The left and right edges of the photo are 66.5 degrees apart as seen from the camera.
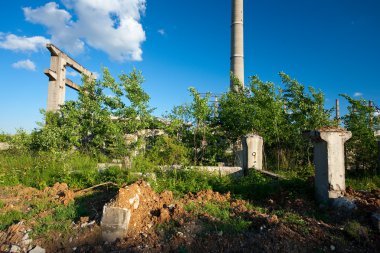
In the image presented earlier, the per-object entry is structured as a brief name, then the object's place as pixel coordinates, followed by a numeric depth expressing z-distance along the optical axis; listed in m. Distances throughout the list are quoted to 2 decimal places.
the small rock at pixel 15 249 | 3.77
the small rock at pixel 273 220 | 4.34
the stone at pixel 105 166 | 7.49
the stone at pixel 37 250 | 3.74
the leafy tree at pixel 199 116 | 10.51
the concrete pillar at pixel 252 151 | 8.61
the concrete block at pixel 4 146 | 11.08
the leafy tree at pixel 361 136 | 9.65
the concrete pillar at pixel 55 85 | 10.93
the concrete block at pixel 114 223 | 4.13
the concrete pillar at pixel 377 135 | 9.54
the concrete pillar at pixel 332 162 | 5.54
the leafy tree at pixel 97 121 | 9.91
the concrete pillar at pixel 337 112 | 10.79
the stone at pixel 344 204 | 4.93
